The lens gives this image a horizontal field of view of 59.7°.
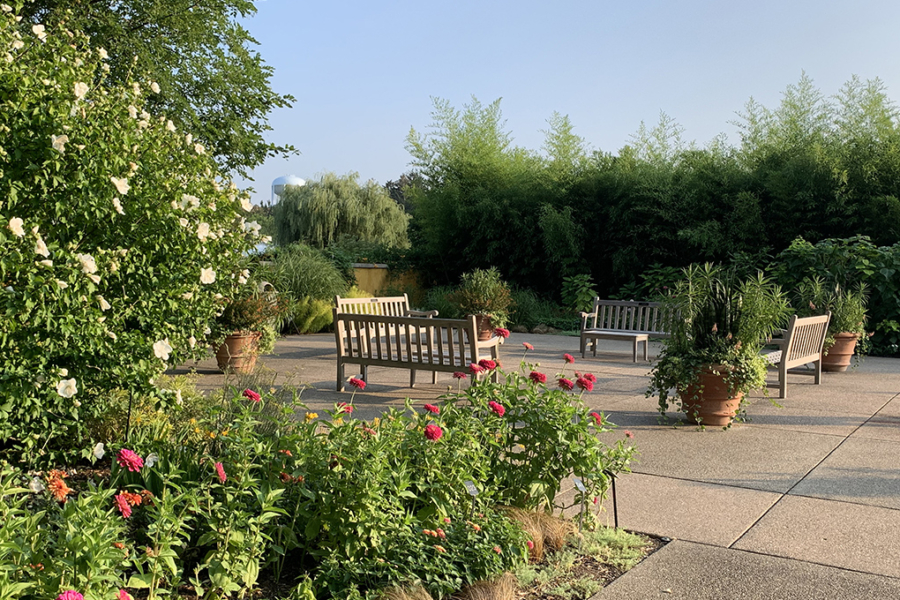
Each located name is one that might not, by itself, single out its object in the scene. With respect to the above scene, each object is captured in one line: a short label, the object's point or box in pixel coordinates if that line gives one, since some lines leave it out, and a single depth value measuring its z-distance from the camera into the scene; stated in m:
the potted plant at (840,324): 9.71
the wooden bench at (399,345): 6.94
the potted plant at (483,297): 12.75
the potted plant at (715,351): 6.01
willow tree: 28.22
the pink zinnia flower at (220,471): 2.41
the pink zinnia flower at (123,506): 2.12
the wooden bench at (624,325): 10.63
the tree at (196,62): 10.81
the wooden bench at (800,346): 7.53
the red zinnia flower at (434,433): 2.83
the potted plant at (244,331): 8.66
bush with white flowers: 3.28
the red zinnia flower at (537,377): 3.54
